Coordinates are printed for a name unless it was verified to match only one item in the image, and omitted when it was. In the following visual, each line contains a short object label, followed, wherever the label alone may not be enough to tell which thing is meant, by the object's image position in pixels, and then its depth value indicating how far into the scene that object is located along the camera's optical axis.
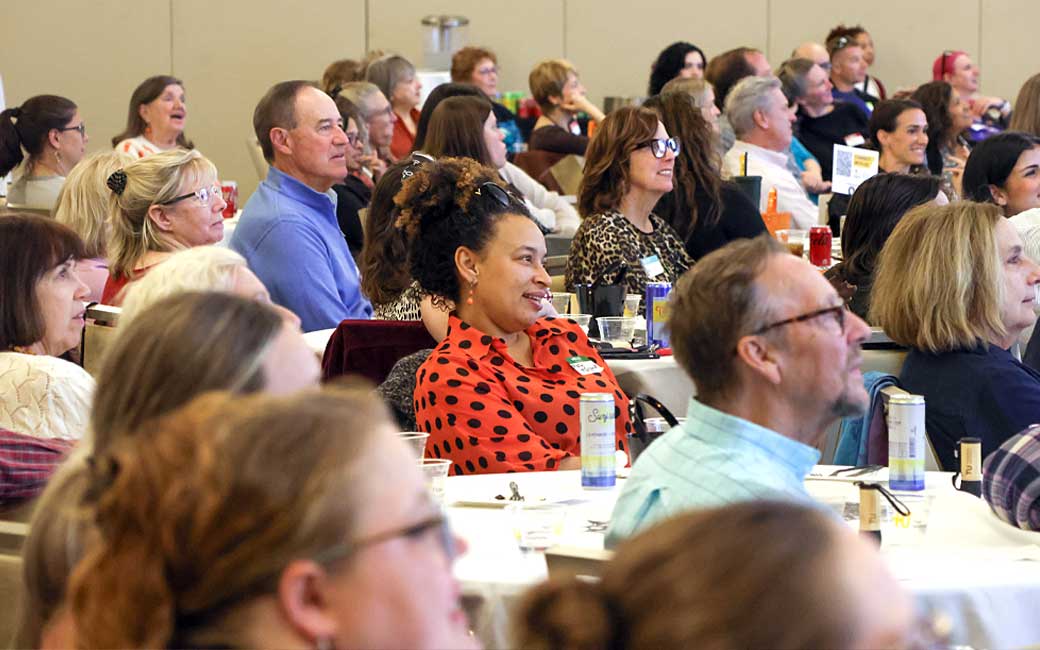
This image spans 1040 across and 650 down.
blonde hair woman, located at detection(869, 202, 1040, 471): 7.19
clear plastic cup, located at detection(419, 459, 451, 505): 5.50
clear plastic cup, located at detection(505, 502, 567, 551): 4.96
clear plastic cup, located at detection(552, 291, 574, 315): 10.31
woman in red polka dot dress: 6.67
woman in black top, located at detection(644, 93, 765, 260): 12.33
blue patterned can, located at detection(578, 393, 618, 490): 6.01
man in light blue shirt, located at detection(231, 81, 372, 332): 10.48
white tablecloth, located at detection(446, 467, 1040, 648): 4.54
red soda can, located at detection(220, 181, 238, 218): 16.10
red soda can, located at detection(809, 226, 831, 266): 12.71
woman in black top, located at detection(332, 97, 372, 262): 13.99
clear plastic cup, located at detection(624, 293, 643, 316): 10.43
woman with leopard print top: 11.02
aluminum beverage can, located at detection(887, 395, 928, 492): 5.82
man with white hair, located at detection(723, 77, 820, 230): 16.81
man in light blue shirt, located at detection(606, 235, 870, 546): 4.56
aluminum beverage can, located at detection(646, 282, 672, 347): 9.51
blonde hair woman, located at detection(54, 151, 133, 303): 10.43
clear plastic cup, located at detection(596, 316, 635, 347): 9.52
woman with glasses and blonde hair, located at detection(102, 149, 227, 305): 9.29
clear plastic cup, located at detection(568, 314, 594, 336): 9.28
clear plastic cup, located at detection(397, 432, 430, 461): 5.50
